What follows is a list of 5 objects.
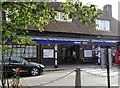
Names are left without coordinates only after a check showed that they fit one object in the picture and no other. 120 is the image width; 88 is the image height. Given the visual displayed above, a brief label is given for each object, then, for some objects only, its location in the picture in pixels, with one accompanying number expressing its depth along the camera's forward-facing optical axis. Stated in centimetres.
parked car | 789
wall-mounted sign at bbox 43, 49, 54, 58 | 1278
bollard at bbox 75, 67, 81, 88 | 473
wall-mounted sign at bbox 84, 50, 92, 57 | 1462
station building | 1203
